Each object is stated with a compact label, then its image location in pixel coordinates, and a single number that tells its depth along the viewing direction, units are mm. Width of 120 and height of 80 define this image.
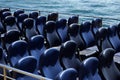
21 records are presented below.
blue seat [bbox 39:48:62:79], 3908
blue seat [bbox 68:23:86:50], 5723
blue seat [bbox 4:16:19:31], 6535
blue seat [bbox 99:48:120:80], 4109
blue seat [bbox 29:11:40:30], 7404
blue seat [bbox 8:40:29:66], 4223
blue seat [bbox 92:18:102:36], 6462
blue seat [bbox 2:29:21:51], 5066
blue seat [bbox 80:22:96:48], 6039
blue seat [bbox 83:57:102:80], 3645
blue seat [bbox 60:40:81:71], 4254
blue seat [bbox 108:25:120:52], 5843
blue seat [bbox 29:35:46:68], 4623
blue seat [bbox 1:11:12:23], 7214
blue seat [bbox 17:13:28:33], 6898
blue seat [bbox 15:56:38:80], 3599
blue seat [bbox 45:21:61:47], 5832
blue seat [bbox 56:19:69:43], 6194
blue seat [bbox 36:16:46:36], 6577
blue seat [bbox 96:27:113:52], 5406
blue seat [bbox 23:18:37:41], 5988
